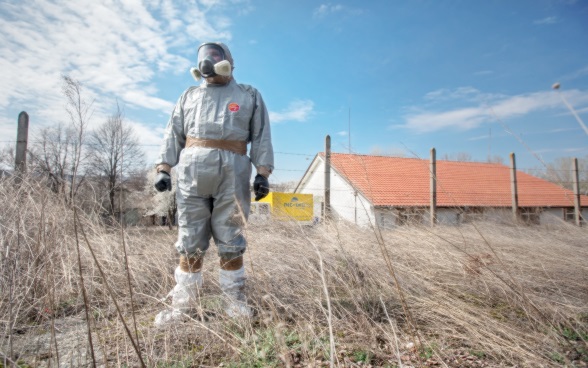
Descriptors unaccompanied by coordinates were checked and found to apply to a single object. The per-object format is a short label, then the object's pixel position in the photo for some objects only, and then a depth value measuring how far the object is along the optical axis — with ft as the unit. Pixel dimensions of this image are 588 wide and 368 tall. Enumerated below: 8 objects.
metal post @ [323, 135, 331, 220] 20.23
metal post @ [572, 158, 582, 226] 29.30
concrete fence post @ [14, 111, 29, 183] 16.00
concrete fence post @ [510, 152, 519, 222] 28.11
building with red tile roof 49.47
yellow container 42.85
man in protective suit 7.10
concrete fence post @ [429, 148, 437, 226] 23.80
